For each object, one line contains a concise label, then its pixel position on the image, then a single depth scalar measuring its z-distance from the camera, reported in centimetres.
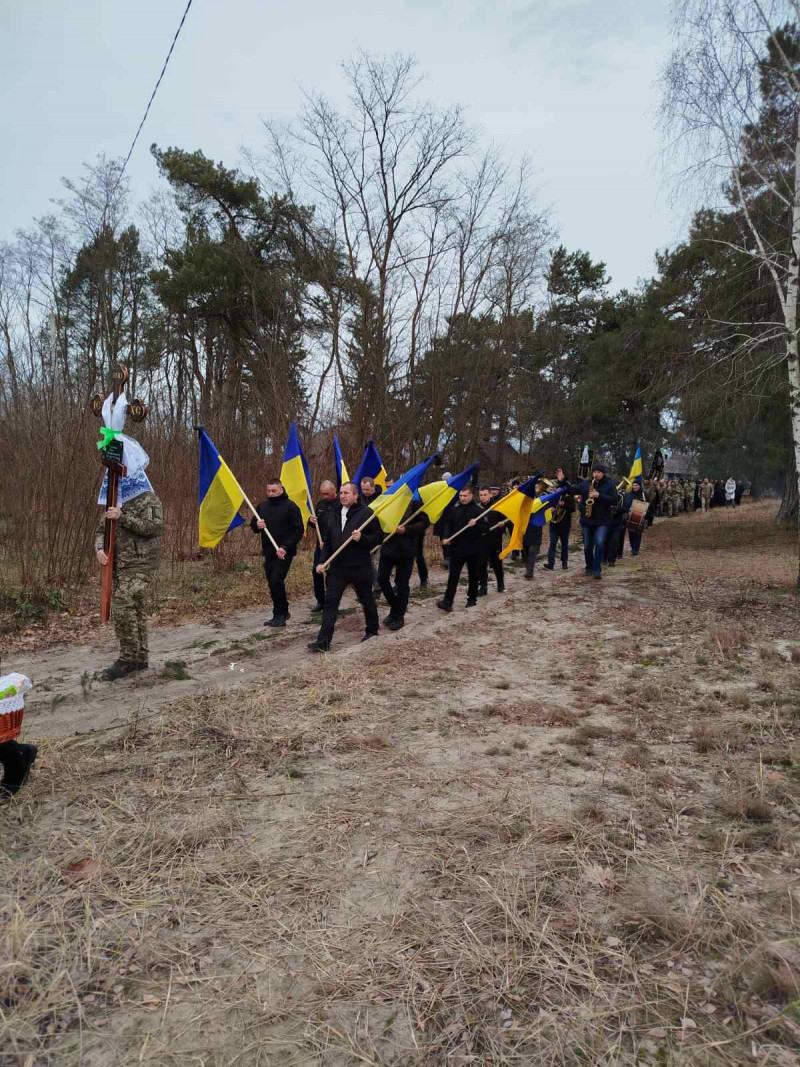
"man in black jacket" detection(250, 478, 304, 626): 902
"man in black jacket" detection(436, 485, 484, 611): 1019
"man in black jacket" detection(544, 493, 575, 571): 1418
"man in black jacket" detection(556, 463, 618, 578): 1229
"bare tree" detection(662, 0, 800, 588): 1058
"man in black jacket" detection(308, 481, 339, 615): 920
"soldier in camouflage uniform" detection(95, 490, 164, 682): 650
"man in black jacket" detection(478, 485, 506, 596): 1063
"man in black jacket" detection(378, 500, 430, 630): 894
